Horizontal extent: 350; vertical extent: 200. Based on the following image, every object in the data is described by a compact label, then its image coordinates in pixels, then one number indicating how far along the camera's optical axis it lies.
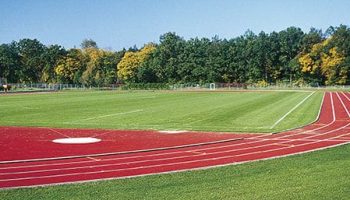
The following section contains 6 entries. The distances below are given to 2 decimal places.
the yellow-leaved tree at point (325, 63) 108.44
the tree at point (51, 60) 151.38
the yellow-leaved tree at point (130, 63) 135.50
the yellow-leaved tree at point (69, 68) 145.88
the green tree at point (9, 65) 150.75
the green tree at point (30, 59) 155.50
